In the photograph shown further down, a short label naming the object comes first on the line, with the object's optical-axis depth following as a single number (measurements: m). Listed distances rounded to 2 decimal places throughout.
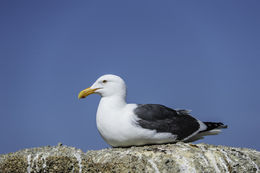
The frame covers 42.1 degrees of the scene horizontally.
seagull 5.85
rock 5.13
